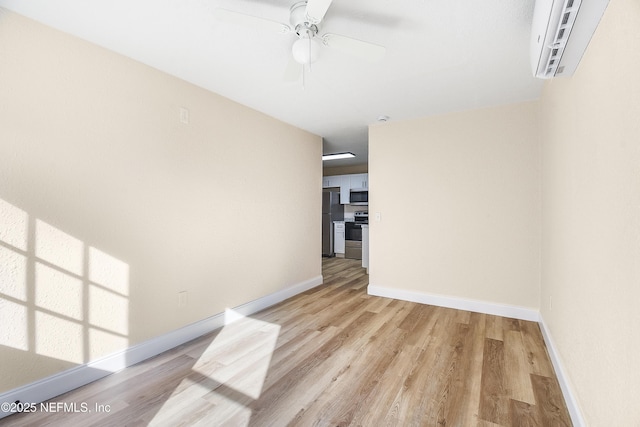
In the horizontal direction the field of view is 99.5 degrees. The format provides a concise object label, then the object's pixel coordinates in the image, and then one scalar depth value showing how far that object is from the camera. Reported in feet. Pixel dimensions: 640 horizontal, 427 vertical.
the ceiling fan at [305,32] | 4.74
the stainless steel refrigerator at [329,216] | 22.99
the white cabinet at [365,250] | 17.12
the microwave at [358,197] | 21.53
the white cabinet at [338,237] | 22.99
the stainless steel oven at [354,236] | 21.67
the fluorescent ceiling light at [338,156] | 18.97
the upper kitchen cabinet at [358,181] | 21.66
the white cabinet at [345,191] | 22.45
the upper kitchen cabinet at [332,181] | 22.89
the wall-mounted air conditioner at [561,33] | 3.81
